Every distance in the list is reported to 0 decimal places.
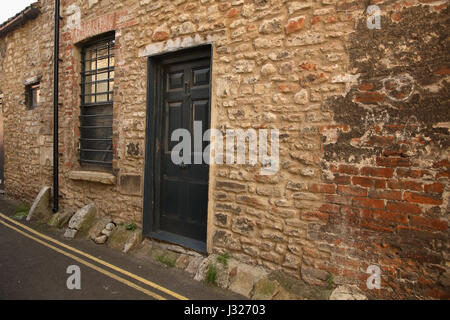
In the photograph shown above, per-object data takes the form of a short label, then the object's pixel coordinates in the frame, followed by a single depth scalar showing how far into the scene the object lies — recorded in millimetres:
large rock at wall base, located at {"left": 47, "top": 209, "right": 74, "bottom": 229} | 5105
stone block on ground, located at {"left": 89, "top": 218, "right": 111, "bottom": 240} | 4477
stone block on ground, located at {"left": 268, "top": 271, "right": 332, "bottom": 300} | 2672
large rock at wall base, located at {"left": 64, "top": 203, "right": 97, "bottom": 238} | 4625
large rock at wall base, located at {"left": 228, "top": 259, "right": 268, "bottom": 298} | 2947
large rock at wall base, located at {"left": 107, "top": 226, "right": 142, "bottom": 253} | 4074
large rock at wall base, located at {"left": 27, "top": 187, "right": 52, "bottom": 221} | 5493
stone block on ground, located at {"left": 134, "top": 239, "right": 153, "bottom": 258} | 3928
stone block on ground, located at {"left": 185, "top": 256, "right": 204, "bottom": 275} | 3410
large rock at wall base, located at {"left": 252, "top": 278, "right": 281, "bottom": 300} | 2795
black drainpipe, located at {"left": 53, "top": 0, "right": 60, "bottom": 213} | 5539
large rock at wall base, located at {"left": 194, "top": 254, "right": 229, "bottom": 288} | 3094
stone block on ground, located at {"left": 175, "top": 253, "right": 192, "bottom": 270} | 3535
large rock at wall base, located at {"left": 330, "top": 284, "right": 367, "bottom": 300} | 2541
